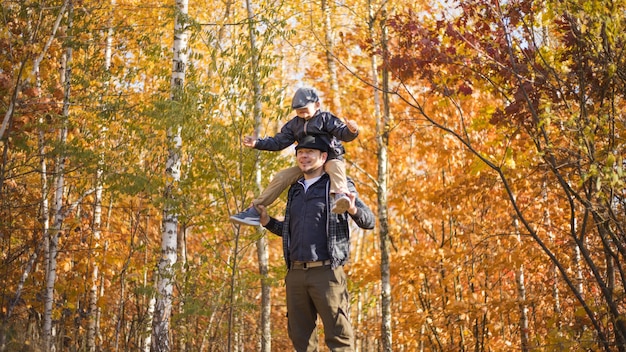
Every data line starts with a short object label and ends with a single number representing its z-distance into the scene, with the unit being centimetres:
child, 413
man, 405
